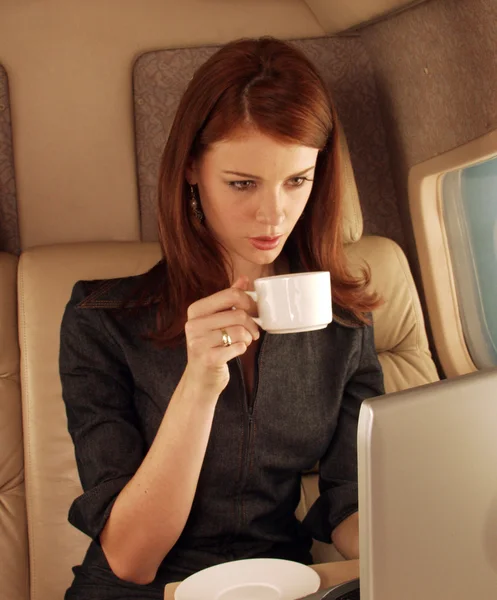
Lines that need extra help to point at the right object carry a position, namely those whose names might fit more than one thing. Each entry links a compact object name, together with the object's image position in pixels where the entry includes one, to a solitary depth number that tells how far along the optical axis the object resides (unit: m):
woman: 1.25
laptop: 0.65
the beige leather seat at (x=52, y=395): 1.55
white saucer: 0.89
